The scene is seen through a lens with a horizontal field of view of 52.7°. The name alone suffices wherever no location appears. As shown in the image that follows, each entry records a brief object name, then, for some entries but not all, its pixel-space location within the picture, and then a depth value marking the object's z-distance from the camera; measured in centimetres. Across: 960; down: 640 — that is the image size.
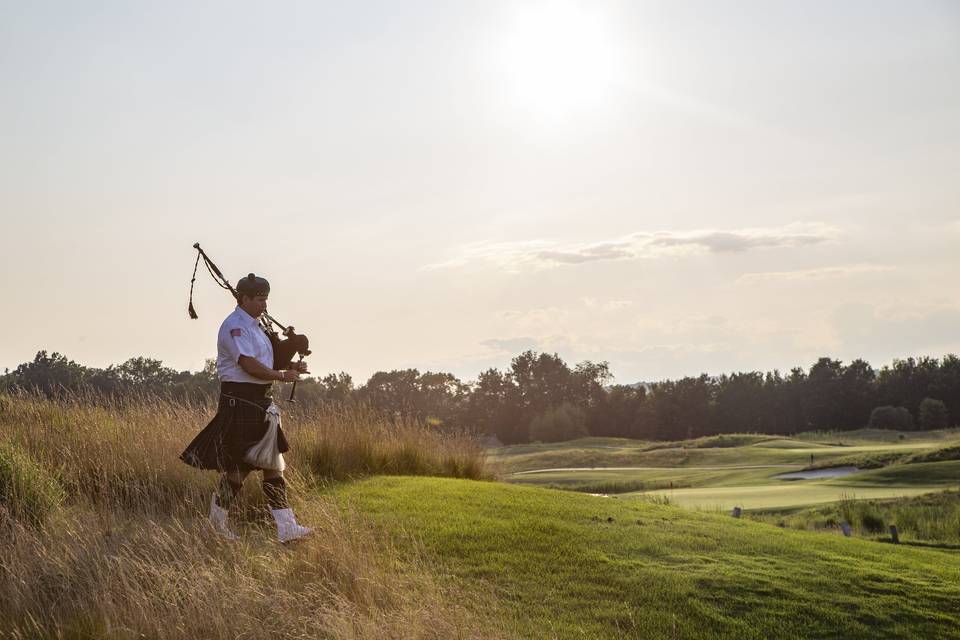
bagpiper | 947
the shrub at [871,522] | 1975
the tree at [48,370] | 3889
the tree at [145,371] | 4919
